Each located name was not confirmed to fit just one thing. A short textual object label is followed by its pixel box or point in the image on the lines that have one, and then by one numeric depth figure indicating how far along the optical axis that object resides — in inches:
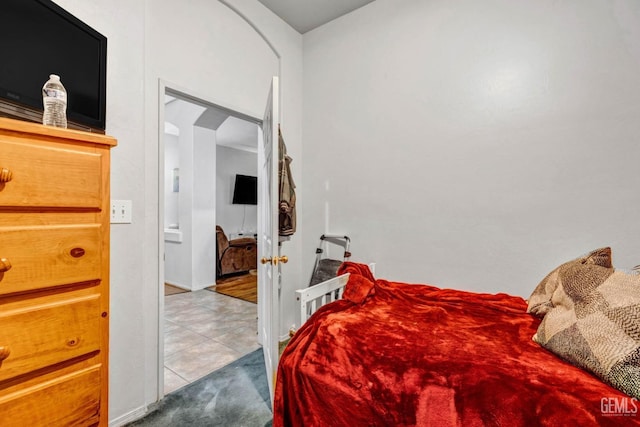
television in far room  256.4
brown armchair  204.1
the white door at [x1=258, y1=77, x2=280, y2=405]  68.6
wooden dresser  33.5
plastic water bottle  41.6
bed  35.3
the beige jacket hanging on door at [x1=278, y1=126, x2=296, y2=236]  95.0
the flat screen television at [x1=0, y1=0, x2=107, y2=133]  43.5
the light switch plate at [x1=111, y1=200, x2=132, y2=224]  64.6
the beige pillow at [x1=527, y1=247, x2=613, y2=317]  54.8
